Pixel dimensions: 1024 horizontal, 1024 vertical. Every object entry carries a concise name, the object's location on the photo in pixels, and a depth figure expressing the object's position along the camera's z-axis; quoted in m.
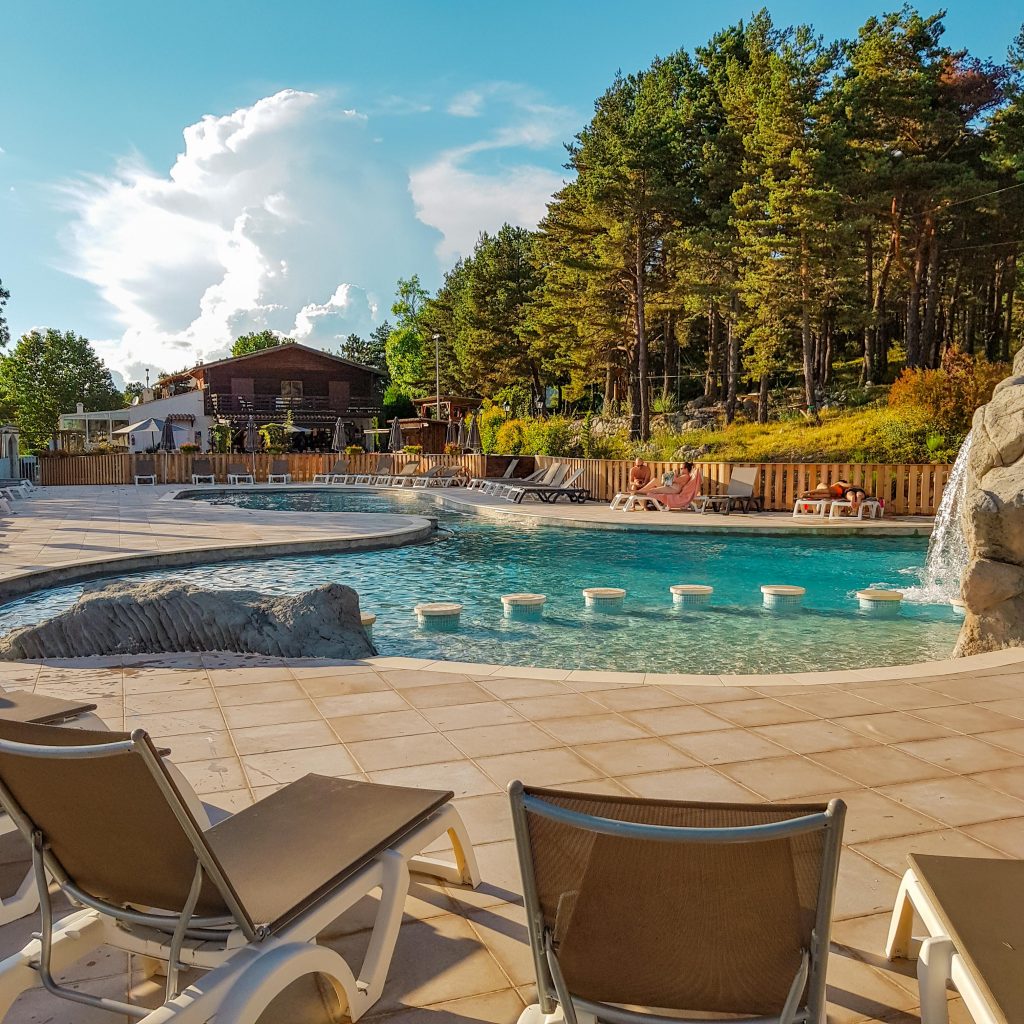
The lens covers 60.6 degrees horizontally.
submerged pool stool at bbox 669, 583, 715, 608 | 9.28
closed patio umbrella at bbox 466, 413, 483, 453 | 28.95
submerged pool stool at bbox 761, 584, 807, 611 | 9.18
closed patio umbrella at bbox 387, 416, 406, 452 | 31.64
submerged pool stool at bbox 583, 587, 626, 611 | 9.12
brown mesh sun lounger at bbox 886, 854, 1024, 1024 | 1.61
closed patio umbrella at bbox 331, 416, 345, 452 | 32.78
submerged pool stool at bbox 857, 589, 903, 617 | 8.88
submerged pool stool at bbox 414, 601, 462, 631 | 8.41
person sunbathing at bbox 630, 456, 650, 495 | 17.48
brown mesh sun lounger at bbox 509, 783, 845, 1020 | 1.52
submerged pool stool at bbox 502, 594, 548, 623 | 8.80
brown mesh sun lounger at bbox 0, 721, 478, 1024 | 1.77
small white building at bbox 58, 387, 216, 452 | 39.66
